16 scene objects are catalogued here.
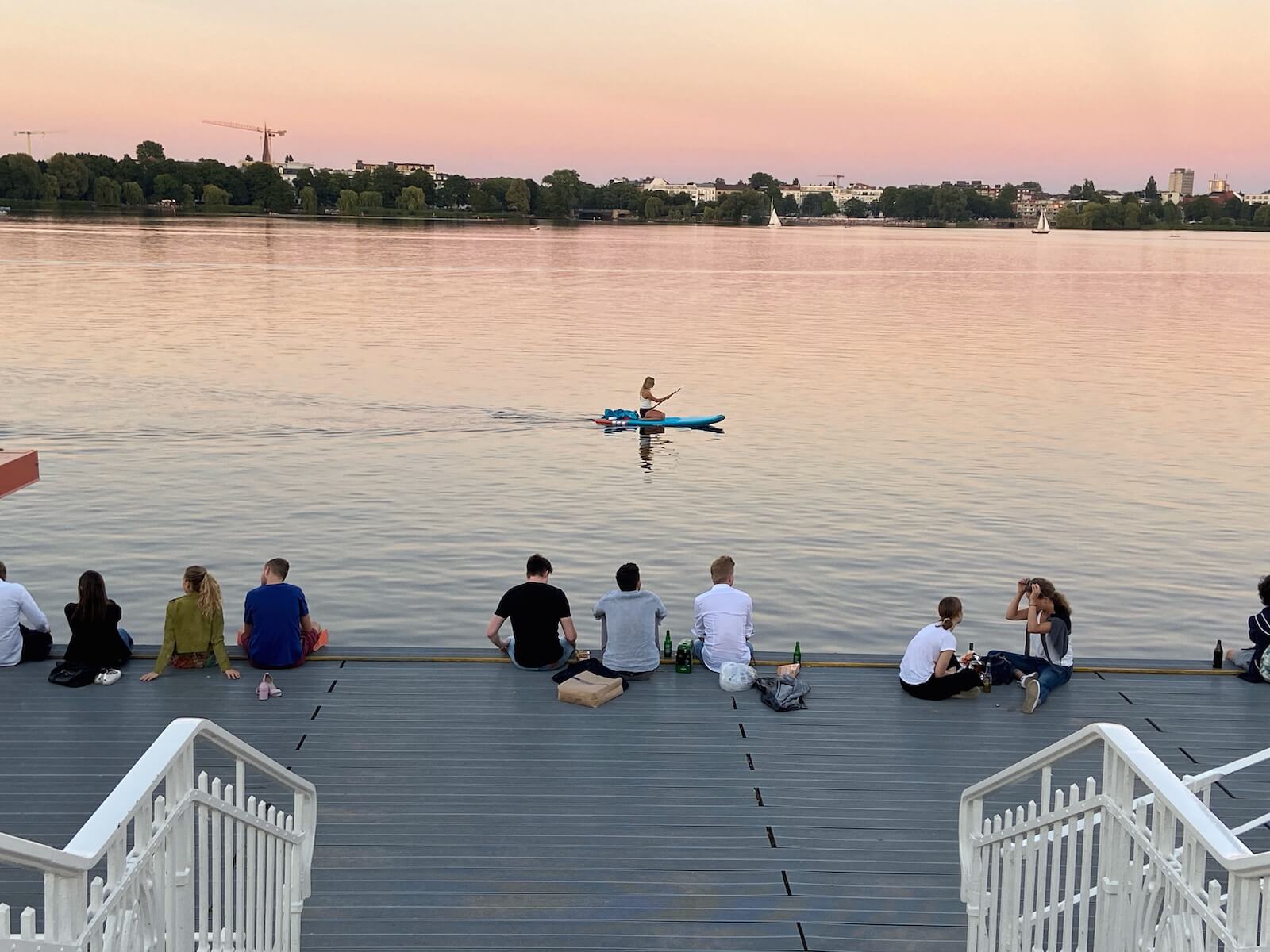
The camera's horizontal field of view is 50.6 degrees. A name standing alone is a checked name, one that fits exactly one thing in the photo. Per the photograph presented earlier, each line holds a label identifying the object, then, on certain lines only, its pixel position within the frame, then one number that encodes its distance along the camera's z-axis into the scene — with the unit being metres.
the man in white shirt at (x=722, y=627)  11.38
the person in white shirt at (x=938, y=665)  10.77
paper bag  10.52
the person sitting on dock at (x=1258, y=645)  11.41
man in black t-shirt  11.20
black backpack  10.72
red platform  14.60
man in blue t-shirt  11.05
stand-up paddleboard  31.75
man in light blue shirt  11.13
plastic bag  10.90
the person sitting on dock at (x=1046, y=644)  11.09
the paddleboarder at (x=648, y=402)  31.73
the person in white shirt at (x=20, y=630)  10.99
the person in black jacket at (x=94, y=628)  10.80
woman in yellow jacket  10.89
